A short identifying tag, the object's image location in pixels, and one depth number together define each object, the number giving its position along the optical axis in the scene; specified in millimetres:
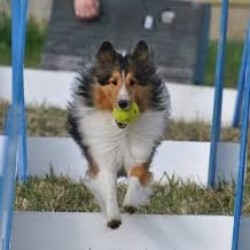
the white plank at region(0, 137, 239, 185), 10617
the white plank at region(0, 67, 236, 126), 15383
